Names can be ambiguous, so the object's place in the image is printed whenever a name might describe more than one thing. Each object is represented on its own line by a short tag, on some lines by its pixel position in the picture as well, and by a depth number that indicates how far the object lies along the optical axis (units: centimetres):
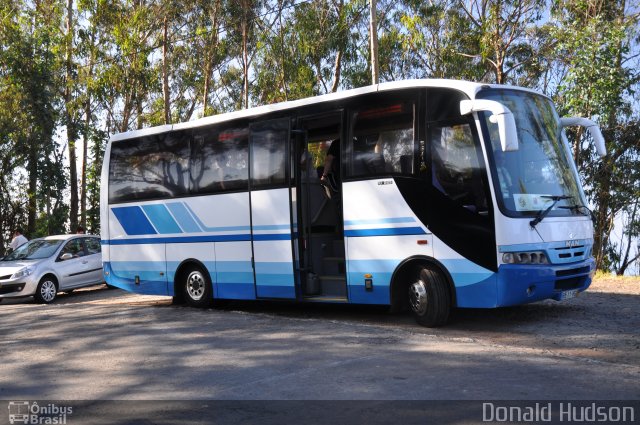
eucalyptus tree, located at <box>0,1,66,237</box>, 2577
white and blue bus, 868
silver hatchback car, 1672
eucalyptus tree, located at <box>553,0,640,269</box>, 1884
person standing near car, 2103
